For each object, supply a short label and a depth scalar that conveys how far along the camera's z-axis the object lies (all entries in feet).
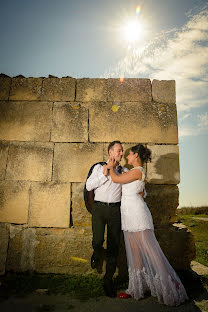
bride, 7.82
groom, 8.87
